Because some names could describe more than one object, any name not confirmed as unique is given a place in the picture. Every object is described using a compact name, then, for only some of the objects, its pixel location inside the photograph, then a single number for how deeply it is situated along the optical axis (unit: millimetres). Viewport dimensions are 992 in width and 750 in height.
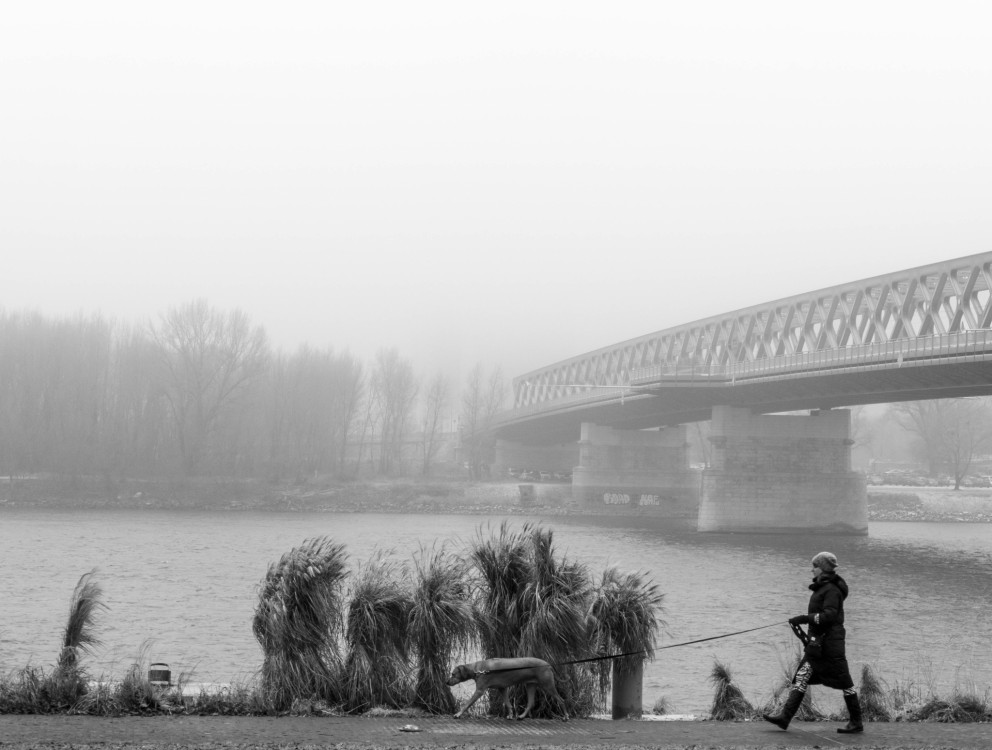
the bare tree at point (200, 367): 111812
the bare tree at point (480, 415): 152750
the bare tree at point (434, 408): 149138
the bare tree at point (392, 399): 140125
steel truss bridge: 62219
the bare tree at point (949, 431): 142125
